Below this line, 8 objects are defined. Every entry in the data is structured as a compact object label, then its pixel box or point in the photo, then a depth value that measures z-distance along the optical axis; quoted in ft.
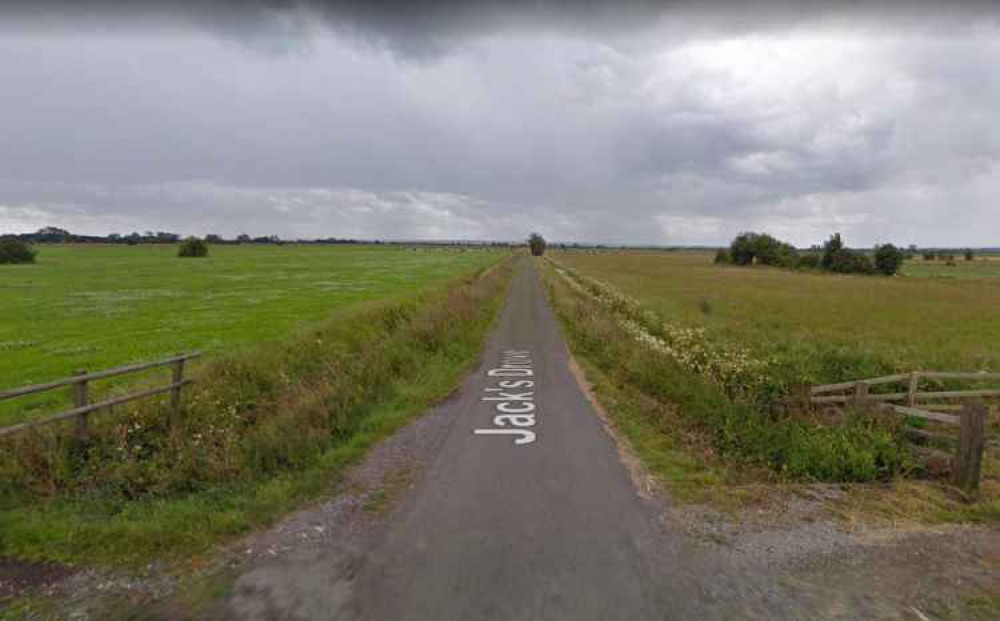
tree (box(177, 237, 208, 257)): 314.14
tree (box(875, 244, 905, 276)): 263.49
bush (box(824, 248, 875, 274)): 274.57
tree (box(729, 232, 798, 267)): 341.00
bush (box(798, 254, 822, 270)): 311.99
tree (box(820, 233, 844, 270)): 291.58
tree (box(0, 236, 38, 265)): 234.17
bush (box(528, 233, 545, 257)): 577.84
